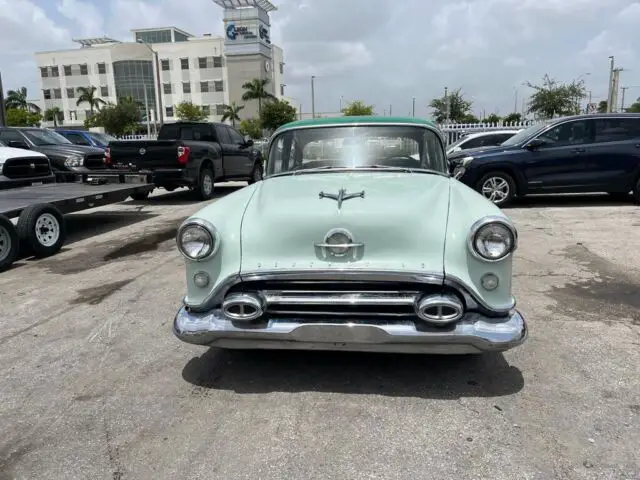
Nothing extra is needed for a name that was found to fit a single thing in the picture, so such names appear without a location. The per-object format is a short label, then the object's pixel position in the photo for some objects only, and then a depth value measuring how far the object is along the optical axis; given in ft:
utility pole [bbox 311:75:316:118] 193.92
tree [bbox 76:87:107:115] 223.71
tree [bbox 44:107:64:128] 262.84
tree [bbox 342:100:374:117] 209.00
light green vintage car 9.75
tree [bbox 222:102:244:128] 218.13
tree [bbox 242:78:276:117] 207.10
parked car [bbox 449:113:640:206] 32.94
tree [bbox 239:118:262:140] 205.71
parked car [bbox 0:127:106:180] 40.29
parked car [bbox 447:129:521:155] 48.26
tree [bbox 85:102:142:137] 193.88
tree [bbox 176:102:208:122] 213.05
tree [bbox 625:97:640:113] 184.16
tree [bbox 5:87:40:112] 260.62
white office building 258.57
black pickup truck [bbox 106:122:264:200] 38.68
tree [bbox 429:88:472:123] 151.33
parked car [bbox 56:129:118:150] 60.64
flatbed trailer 21.56
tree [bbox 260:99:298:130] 207.92
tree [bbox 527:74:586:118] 115.55
